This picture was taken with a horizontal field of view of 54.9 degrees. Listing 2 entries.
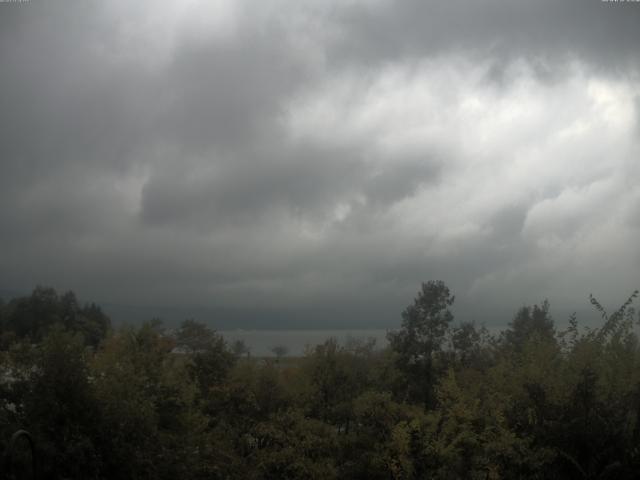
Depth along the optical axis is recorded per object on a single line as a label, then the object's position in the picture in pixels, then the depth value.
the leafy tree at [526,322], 61.99
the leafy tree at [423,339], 48.53
